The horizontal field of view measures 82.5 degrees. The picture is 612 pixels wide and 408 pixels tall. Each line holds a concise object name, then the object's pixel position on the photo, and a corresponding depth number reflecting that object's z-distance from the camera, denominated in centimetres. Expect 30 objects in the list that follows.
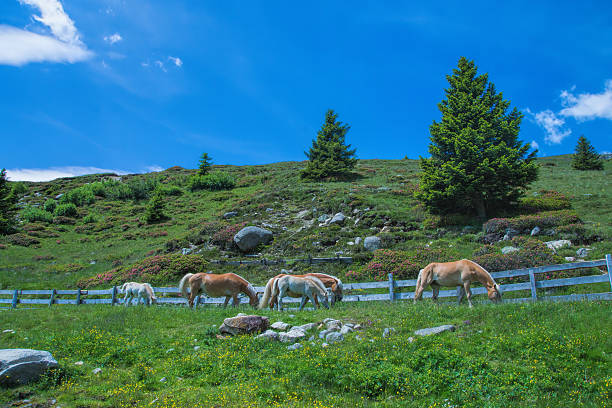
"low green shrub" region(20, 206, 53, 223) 4948
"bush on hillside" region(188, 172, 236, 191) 5984
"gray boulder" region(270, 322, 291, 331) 951
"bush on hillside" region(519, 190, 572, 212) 2545
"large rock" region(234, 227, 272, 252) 2811
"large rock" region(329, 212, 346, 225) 2999
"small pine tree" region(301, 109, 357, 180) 5059
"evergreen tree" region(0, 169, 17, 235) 4122
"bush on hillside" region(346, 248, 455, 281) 1836
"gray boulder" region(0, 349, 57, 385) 659
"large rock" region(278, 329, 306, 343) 869
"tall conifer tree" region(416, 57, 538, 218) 2461
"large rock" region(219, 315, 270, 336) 931
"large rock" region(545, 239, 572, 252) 1824
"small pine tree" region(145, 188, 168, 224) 4597
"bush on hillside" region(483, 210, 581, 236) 2128
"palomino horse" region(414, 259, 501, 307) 1115
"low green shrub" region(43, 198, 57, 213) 5394
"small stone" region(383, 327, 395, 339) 832
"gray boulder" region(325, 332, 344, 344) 838
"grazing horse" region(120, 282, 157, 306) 1794
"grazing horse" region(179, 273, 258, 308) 1473
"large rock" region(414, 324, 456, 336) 807
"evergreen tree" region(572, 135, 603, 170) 5309
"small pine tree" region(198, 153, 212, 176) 6550
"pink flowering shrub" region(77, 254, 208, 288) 2403
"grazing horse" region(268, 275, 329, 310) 1281
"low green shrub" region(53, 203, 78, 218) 5172
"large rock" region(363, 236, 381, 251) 2377
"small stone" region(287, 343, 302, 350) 814
